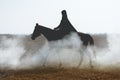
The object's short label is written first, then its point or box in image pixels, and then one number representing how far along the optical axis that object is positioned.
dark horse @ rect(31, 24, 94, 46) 22.55
